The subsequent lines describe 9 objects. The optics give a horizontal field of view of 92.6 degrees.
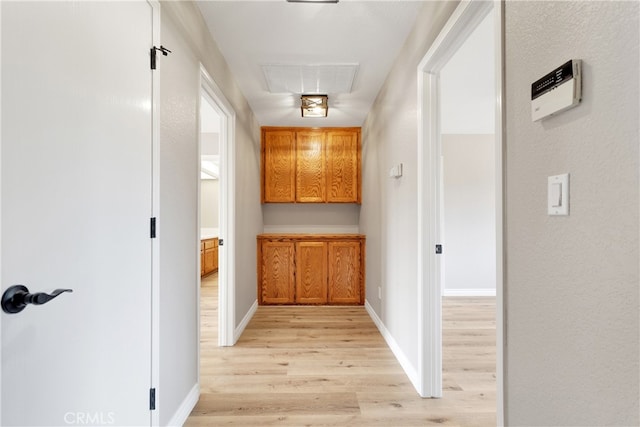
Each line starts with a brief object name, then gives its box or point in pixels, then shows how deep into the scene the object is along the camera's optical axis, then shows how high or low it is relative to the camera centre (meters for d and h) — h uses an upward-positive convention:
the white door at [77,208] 0.79 +0.02
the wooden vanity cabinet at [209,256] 6.45 -0.91
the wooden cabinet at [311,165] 4.41 +0.73
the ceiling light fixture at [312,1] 1.87 +1.31
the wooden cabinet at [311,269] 4.12 -0.73
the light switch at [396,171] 2.47 +0.37
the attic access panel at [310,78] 2.64 +1.26
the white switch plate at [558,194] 0.87 +0.06
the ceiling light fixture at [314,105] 3.26 +1.20
